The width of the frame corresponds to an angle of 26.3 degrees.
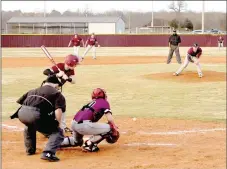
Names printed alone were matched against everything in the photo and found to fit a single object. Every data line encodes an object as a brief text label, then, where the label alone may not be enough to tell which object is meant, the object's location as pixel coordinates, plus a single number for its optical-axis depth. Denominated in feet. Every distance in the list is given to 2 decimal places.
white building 260.21
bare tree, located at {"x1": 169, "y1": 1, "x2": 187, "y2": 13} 364.79
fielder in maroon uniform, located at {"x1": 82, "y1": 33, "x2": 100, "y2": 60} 116.01
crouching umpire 26.21
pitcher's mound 71.01
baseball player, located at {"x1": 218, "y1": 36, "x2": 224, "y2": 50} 181.57
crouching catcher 28.04
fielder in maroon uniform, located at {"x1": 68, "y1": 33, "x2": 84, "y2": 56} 116.91
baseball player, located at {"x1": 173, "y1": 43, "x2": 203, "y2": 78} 71.31
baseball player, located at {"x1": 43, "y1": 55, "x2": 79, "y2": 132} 27.50
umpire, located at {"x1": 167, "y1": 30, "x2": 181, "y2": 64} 97.96
